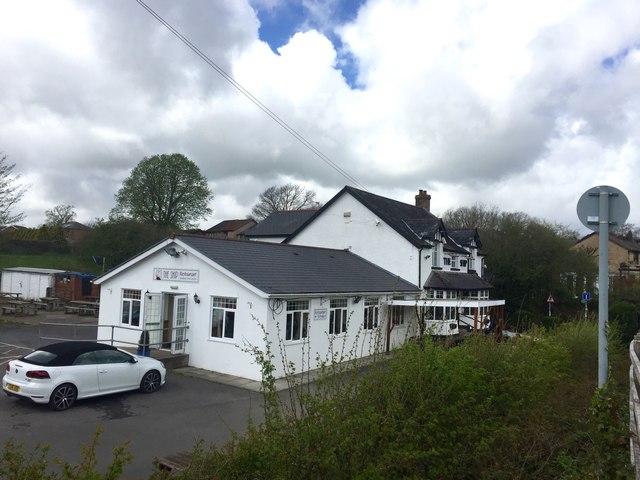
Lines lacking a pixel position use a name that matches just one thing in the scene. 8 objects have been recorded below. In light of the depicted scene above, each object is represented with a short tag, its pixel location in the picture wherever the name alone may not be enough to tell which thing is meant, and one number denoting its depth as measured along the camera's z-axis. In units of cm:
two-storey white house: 2347
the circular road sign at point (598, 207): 576
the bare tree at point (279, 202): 6625
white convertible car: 1027
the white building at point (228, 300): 1501
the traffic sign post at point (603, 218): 577
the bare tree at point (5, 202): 2789
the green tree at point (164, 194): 5184
